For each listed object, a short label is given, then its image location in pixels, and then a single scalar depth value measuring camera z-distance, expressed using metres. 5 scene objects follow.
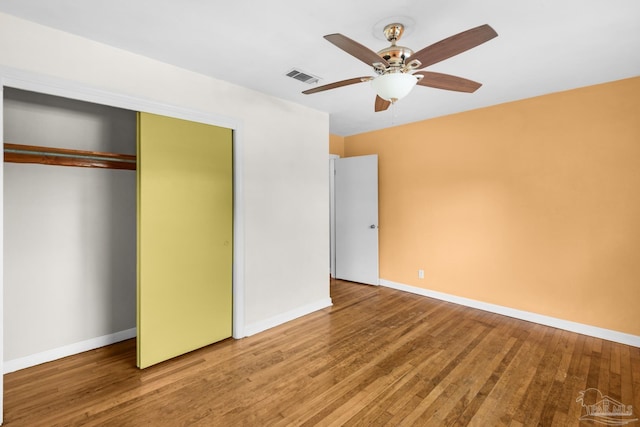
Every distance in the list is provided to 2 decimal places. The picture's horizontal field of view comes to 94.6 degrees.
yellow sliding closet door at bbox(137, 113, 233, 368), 2.47
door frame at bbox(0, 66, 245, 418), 1.91
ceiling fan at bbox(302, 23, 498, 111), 1.50
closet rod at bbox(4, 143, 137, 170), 2.37
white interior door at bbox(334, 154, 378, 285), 4.84
